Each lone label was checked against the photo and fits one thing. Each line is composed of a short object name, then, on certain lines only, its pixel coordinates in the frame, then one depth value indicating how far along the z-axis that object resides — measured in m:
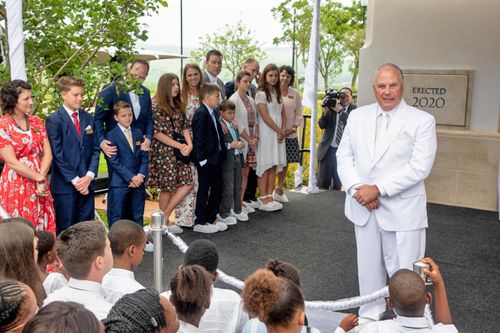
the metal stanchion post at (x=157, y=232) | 3.44
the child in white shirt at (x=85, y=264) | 2.46
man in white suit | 3.61
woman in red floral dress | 4.14
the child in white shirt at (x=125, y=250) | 2.92
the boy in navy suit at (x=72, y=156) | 4.61
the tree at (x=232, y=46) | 18.45
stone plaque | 7.61
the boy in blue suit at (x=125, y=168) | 5.20
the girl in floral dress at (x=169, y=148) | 5.80
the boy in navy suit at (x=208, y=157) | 5.98
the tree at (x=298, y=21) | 18.18
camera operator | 7.76
